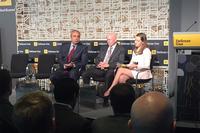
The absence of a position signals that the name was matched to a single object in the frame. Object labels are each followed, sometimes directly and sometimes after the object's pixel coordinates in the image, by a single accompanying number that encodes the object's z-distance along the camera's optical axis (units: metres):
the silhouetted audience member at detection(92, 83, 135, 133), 2.36
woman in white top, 6.32
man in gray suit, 6.57
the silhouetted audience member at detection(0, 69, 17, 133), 2.28
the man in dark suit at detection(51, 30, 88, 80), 6.95
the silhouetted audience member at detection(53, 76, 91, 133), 2.51
